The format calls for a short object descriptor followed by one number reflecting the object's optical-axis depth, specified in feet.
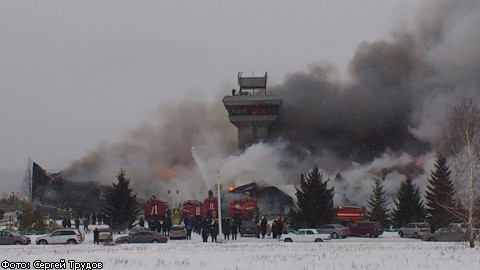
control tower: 354.33
